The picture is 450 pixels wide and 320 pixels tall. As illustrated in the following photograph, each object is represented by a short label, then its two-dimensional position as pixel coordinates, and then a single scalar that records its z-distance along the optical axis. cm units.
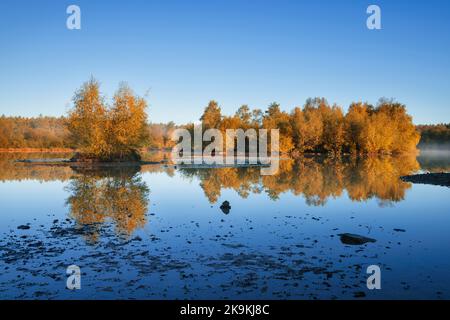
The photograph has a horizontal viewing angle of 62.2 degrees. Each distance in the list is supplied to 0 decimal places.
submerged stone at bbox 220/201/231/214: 1853
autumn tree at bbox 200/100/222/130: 10700
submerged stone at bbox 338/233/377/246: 1265
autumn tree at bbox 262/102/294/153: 10181
